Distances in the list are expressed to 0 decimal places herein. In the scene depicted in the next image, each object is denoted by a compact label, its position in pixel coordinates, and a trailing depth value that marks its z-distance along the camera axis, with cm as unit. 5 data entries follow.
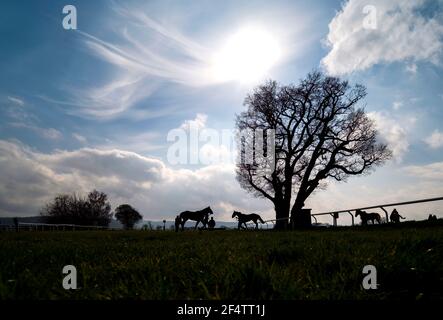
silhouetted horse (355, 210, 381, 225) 3066
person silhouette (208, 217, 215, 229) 3750
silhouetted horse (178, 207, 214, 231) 2939
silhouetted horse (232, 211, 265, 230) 3530
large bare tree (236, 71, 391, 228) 3622
